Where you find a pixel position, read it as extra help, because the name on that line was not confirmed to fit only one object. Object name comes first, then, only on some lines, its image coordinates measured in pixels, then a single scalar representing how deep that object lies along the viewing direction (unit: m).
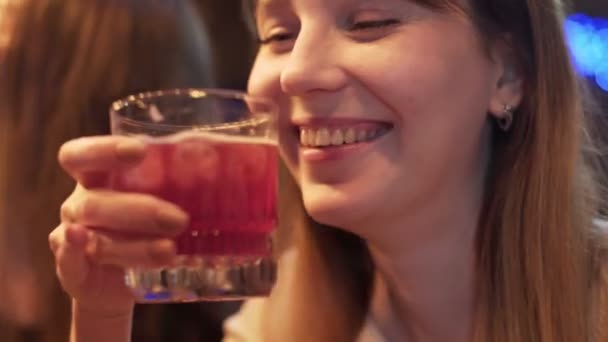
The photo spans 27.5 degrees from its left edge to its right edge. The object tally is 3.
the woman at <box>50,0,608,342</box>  0.69
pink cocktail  0.58
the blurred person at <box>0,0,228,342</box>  0.86
